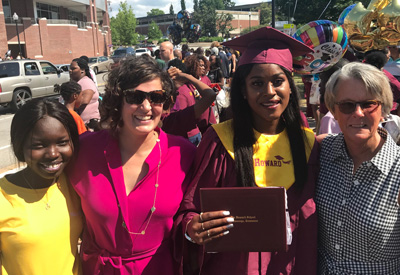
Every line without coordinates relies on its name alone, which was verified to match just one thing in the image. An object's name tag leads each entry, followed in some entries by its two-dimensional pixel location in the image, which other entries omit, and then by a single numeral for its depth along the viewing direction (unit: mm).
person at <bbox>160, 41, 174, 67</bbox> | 7395
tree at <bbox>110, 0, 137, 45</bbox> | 57281
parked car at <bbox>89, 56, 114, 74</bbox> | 27266
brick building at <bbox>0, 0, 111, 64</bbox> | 31859
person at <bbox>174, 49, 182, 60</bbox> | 10820
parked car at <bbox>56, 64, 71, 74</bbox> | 17422
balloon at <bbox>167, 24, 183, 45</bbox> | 15883
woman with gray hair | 1644
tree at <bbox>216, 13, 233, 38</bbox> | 87169
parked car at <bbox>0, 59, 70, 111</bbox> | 12055
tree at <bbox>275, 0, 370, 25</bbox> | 27734
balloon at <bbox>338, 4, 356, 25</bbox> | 7428
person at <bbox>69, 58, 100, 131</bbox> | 5328
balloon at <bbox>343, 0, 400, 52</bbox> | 5651
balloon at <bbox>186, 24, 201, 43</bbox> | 16502
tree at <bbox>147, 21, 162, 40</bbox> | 82438
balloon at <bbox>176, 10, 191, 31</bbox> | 16328
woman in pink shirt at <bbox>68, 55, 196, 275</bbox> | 1844
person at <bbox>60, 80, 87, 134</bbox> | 4953
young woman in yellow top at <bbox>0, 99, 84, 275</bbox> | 1700
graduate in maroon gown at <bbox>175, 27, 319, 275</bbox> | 1797
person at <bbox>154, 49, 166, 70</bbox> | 7521
